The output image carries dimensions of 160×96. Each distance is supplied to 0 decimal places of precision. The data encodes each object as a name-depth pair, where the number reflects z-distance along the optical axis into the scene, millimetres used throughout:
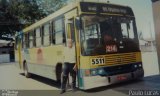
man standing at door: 9296
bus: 9000
